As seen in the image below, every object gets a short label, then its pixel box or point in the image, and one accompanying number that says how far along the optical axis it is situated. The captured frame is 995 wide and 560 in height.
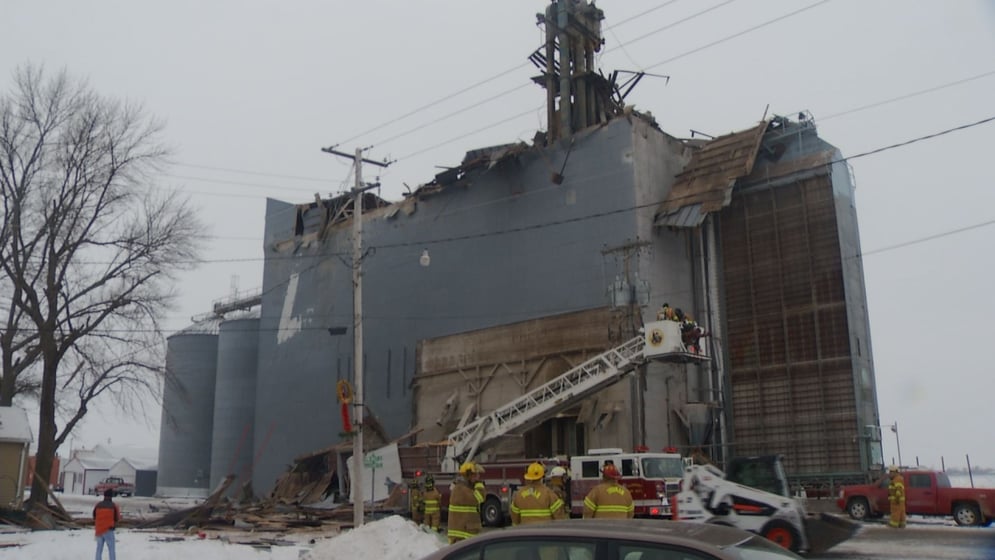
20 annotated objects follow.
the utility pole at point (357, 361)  20.30
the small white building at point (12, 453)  26.02
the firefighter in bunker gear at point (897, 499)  21.44
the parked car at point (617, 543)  4.92
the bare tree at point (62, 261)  26.91
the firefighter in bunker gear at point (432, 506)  15.37
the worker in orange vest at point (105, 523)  14.04
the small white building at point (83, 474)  84.69
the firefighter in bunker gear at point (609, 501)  10.05
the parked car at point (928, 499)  22.20
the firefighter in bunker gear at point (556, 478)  12.44
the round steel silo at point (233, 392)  56.53
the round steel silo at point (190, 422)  62.59
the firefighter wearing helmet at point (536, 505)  10.09
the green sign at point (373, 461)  21.22
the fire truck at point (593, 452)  20.28
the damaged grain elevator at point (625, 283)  30.89
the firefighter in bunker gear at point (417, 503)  25.70
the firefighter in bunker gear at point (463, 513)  11.21
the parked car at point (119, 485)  66.75
